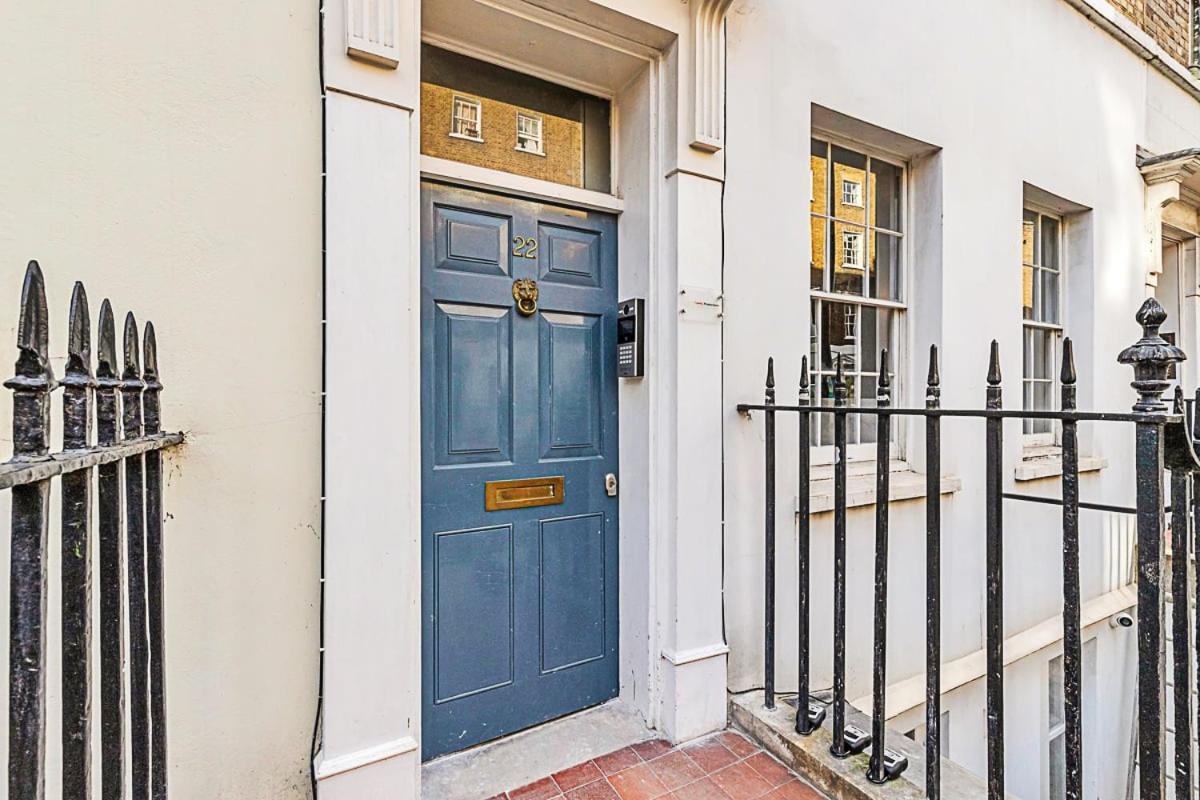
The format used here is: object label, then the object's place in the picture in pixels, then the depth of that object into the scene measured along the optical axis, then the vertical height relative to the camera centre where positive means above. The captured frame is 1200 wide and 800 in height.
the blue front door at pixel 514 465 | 2.17 -0.25
